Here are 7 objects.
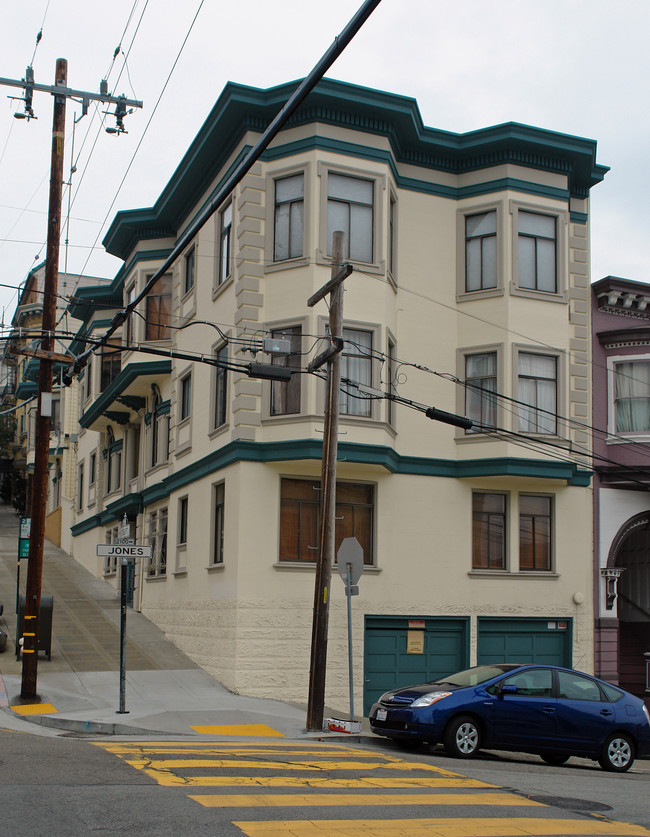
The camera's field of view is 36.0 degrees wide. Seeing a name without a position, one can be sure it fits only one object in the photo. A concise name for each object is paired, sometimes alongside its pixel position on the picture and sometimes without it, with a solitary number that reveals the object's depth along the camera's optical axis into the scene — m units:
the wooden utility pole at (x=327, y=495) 16.02
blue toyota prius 14.27
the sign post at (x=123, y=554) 16.41
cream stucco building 21.05
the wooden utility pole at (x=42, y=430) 17.83
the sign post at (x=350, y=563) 16.75
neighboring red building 23.56
